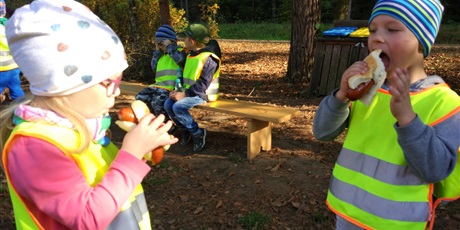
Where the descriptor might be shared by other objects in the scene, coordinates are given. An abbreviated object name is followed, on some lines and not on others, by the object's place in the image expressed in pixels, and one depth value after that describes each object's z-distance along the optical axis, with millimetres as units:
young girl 1217
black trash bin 6996
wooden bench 4731
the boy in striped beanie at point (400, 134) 1554
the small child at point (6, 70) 5285
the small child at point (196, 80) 5176
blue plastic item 7145
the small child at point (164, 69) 5562
